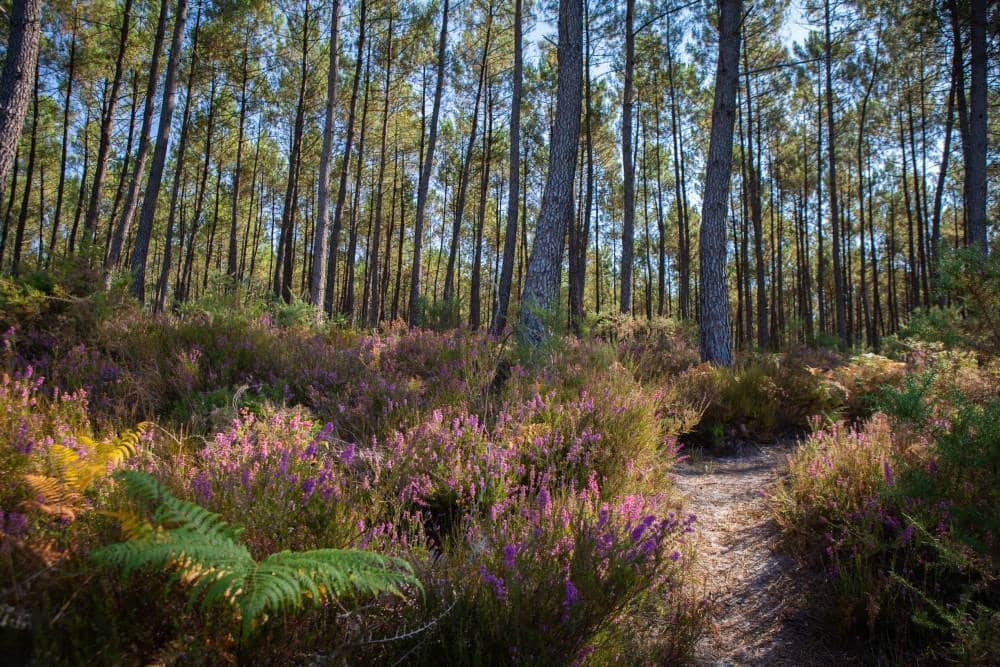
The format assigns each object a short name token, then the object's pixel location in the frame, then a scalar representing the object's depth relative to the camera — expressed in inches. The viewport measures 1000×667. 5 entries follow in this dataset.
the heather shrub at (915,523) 85.0
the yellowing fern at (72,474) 64.8
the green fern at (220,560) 48.8
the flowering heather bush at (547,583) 67.1
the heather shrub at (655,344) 278.2
